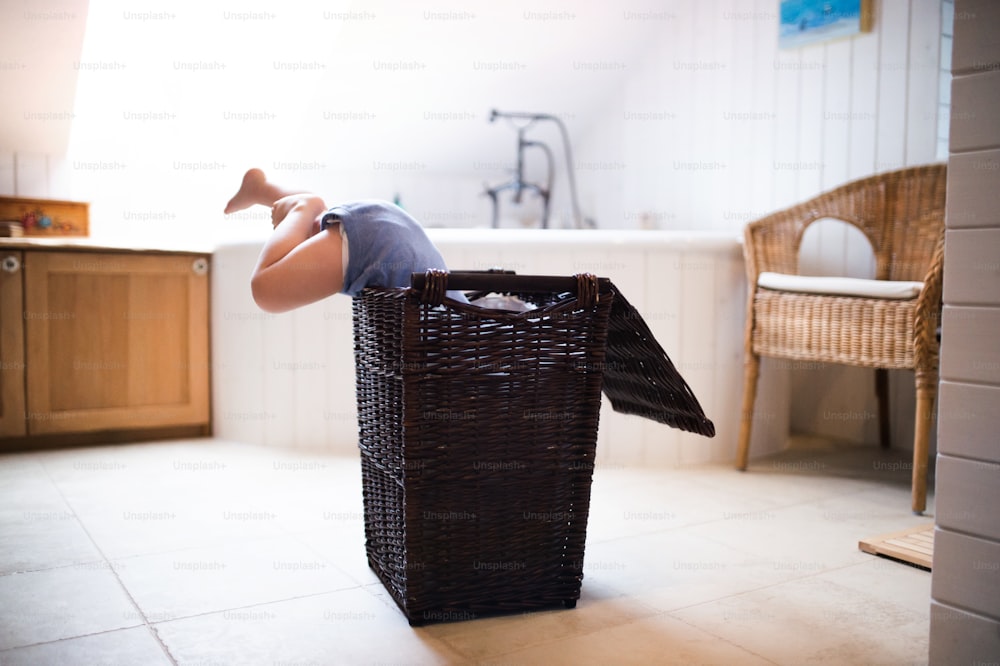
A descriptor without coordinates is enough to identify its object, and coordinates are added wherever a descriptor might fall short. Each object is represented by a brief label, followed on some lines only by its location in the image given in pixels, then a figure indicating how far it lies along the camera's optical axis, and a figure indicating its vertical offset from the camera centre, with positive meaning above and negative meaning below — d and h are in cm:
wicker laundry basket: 134 -26
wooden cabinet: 279 -25
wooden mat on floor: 173 -56
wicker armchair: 210 -6
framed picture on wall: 293 +93
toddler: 150 +3
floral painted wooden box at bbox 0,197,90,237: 314 +20
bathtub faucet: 384 +49
